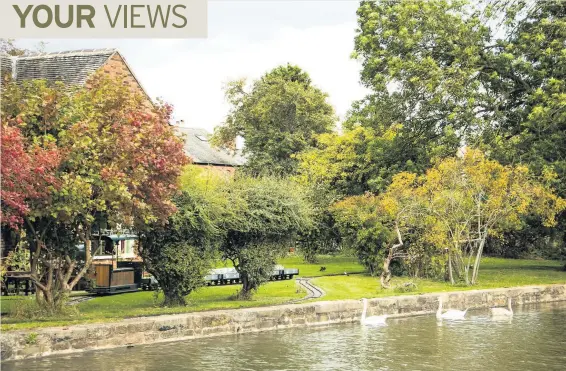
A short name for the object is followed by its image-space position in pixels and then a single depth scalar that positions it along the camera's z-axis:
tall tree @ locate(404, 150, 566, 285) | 31.41
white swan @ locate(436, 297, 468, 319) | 23.42
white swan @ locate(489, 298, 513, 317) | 24.14
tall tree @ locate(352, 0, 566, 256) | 35.72
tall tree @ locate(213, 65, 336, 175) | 63.59
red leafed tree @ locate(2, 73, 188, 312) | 18.75
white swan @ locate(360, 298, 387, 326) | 22.25
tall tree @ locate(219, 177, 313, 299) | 23.77
